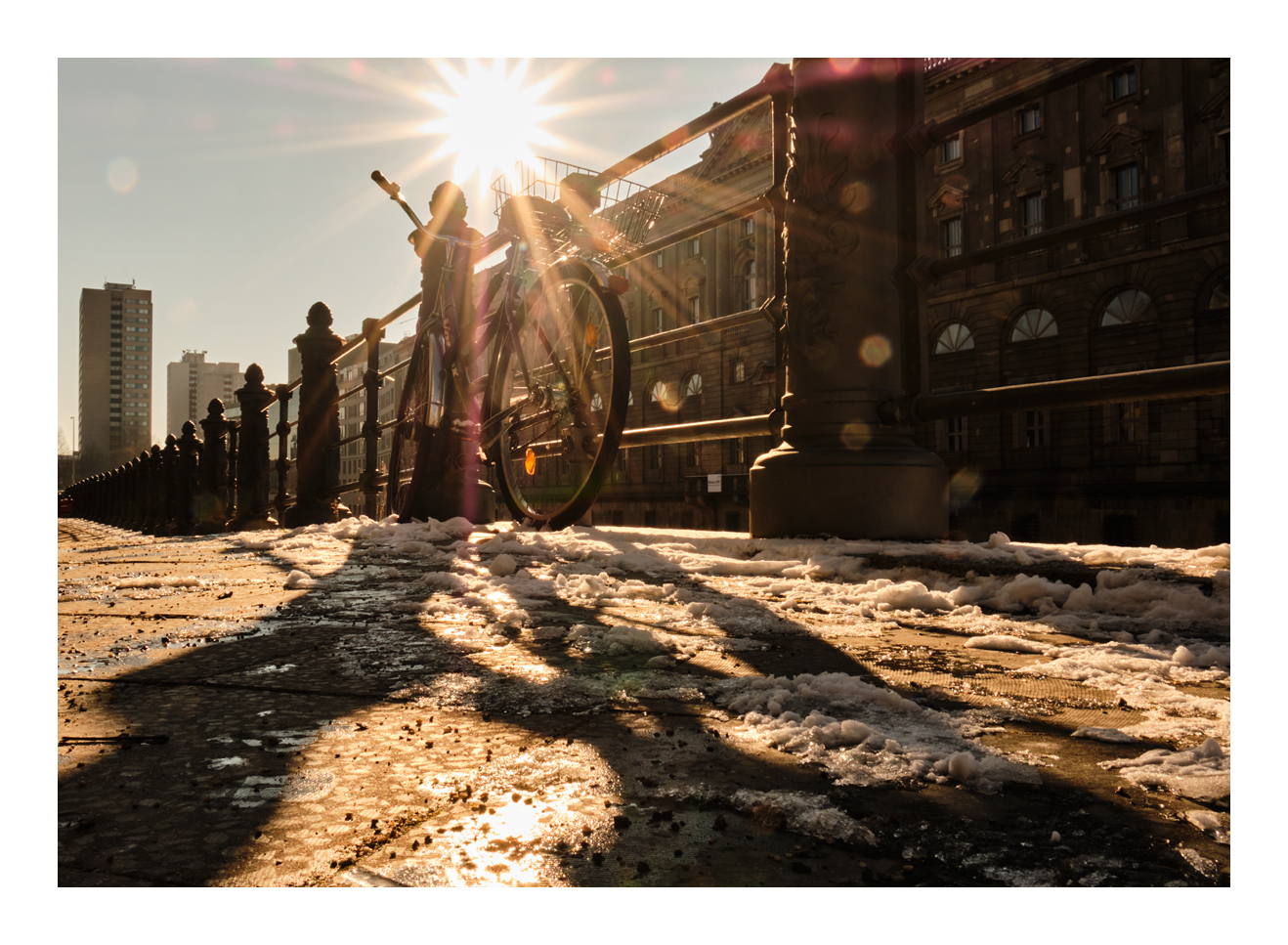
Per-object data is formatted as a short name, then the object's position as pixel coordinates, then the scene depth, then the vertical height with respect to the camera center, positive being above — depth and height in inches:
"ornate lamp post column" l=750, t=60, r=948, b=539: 133.0 +28.8
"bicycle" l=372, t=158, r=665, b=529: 159.3 +22.5
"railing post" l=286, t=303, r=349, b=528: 270.1 +10.4
